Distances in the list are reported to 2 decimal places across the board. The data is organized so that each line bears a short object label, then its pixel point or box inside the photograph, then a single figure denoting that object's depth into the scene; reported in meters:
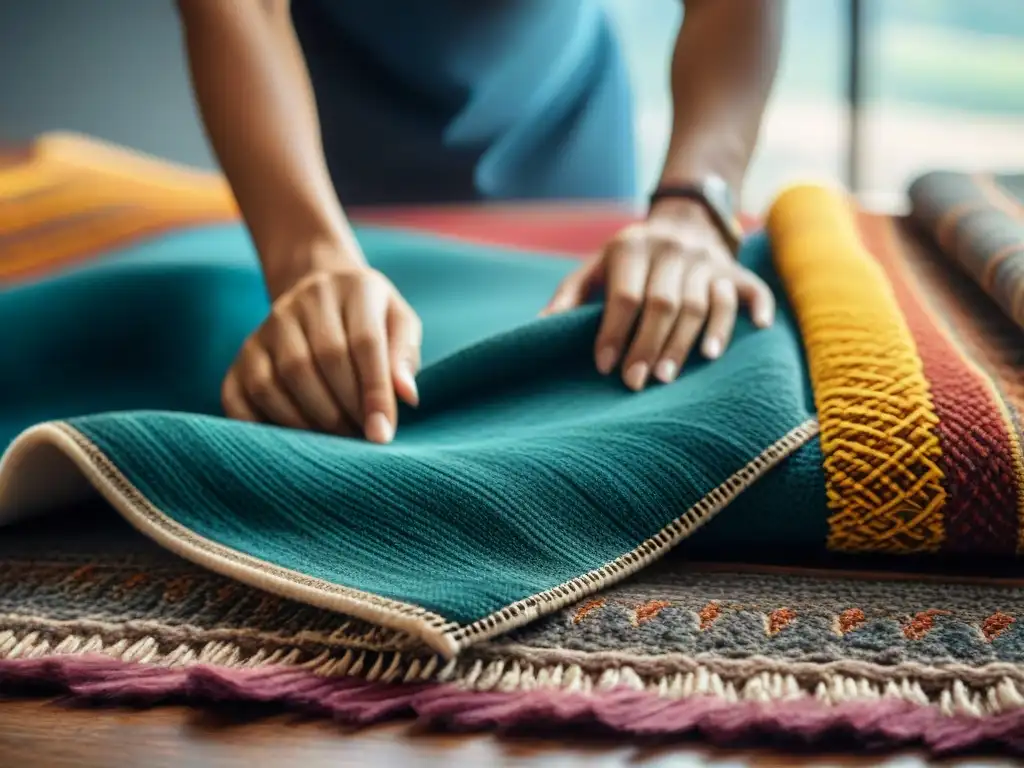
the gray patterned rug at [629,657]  0.30
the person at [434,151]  0.52
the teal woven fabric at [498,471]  0.38
